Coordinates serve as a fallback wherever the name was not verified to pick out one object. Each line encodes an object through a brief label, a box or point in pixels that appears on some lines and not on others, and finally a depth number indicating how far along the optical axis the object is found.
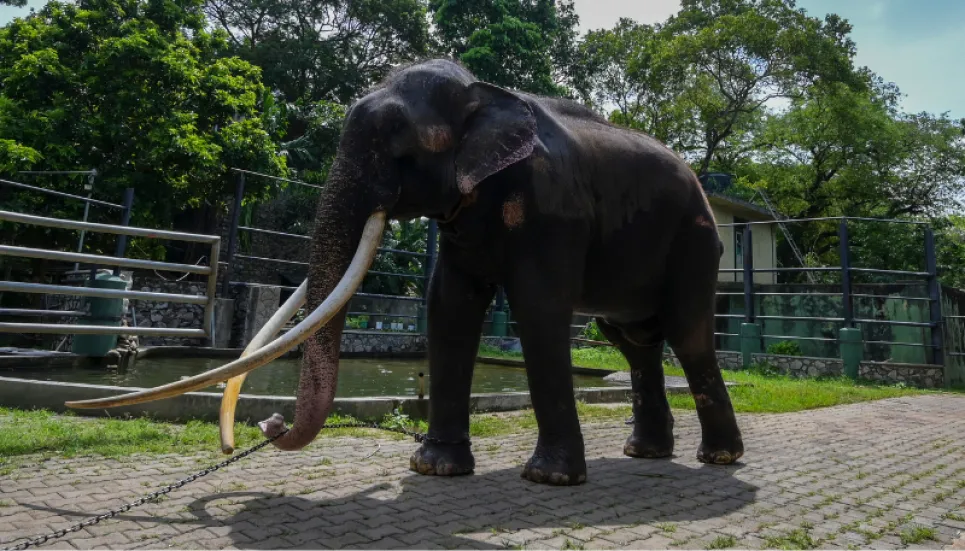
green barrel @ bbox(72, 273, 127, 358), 7.86
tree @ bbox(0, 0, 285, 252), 15.48
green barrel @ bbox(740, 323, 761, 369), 12.92
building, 22.59
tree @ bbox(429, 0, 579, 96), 23.31
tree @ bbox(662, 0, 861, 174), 22.00
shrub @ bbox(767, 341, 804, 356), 13.57
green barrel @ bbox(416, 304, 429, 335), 13.09
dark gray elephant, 3.38
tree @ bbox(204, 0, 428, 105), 26.64
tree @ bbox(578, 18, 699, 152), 24.67
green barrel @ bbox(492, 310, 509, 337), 16.06
